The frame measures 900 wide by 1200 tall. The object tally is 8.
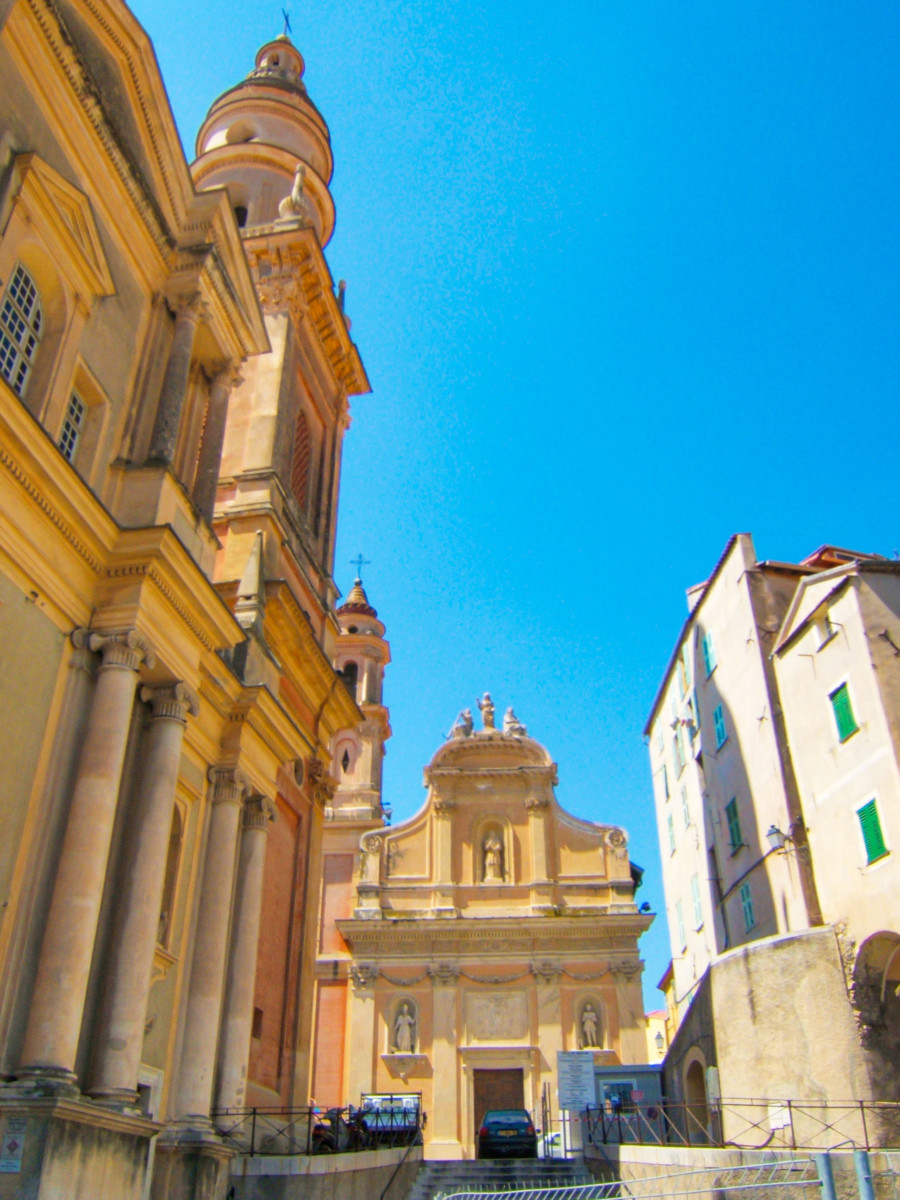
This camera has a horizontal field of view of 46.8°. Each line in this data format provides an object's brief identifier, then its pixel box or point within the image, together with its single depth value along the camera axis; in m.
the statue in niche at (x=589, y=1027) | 34.56
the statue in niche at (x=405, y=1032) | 35.00
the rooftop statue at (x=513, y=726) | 41.38
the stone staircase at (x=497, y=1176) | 19.61
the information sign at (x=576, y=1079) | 26.16
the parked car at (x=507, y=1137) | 24.02
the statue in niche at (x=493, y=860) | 38.69
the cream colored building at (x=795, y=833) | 17.64
